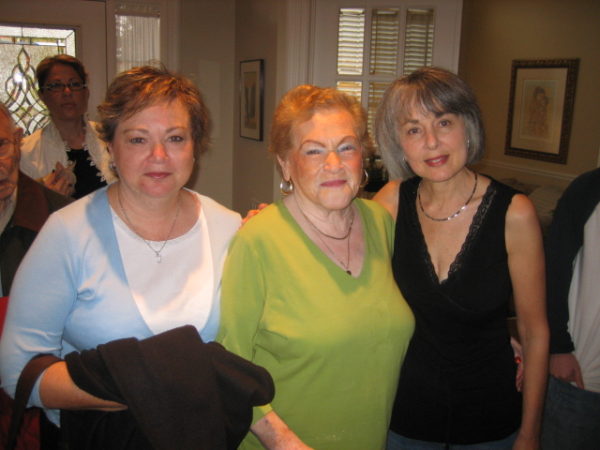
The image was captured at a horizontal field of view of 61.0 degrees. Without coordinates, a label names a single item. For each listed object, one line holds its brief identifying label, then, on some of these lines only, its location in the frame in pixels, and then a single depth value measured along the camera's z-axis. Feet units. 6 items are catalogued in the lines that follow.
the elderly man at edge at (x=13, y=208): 4.55
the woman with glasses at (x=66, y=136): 7.77
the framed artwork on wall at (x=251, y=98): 11.71
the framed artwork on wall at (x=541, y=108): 18.06
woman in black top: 4.49
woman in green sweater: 3.92
